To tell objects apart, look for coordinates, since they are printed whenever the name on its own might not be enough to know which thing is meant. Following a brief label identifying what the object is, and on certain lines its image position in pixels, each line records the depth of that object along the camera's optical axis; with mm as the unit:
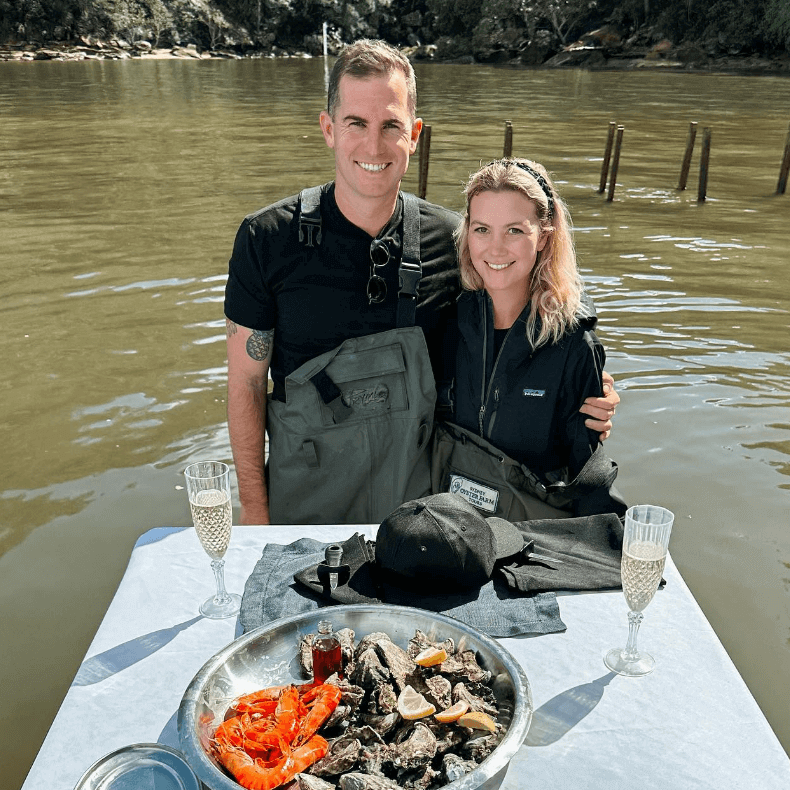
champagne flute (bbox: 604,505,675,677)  2000
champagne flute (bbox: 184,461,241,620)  2203
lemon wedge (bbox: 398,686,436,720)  1682
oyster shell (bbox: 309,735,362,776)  1578
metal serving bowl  1543
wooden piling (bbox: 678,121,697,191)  15820
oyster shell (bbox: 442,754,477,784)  1536
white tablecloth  1756
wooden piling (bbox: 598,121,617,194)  15688
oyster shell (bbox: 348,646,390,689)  1791
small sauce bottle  1868
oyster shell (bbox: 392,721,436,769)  1581
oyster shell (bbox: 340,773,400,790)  1503
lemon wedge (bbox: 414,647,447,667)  1811
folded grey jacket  2180
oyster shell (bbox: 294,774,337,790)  1514
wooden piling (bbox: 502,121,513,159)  16766
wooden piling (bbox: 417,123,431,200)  15102
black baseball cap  2230
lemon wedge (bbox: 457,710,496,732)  1646
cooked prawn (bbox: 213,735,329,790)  1525
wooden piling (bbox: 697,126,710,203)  14961
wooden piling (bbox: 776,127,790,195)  15641
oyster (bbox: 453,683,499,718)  1729
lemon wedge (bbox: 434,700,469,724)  1667
